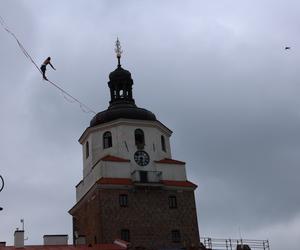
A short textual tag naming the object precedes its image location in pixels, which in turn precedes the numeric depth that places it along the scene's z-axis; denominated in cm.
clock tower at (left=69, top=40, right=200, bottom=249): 5003
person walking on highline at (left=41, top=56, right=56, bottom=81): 2901
